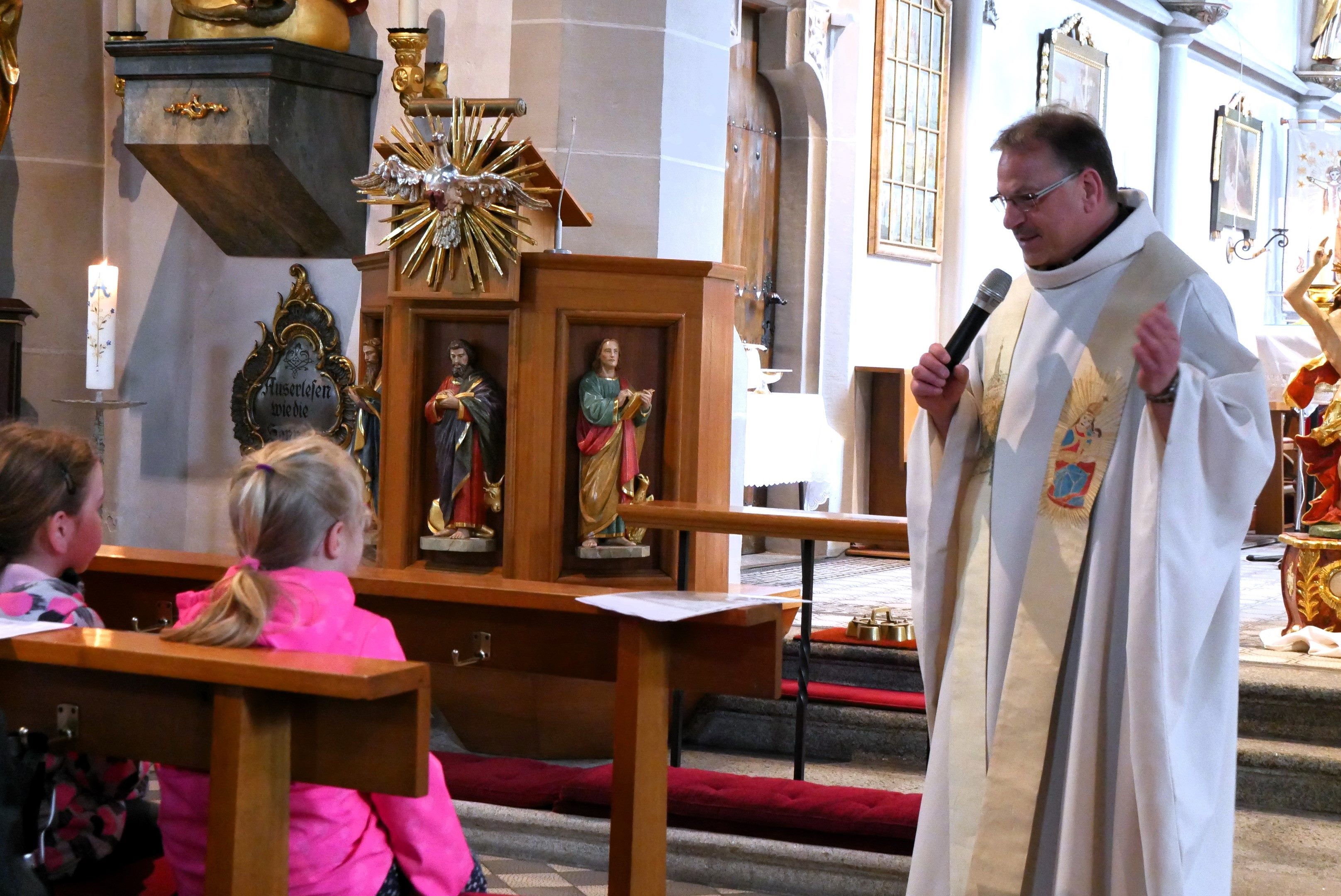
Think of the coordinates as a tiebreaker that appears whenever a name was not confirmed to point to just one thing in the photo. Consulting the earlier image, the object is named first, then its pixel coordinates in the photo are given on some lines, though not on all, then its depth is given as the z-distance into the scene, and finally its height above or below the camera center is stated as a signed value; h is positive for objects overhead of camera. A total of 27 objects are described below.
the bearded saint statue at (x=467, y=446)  4.77 -0.10
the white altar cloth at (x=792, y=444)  7.90 -0.11
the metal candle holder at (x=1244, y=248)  15.17 +1.98
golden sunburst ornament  4.62 +0.67
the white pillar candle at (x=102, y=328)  5.62 +0.27
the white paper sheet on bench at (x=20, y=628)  2.13 -0.33
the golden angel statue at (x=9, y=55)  5.78 +1.32
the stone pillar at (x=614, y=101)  5.40 +1.14
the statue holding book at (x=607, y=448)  4.70 -0.09
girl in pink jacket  2.21 -0.33
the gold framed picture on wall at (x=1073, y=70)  11.38 +2.86
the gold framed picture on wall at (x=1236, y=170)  14.89 +2.73
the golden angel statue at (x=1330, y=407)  5.81 +0.16
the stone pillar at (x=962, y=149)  10.54 +1.97
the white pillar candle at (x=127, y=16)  6.04 +1.55
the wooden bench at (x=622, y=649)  2.72 -0.44
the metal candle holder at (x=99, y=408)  5.80 -0.03
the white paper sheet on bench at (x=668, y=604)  2.62 -0.33
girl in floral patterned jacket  2.44 -0.26
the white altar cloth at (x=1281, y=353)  11.43 +0.67
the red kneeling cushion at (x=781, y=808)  3.54 -0.93
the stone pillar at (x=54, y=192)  6.34 +0.89
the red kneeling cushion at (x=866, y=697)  5.10 -0.93
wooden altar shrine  4.71 +0.12
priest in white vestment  2.58 -0.22
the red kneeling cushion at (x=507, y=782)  3.79 -0.93
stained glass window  9.69 +1.99
